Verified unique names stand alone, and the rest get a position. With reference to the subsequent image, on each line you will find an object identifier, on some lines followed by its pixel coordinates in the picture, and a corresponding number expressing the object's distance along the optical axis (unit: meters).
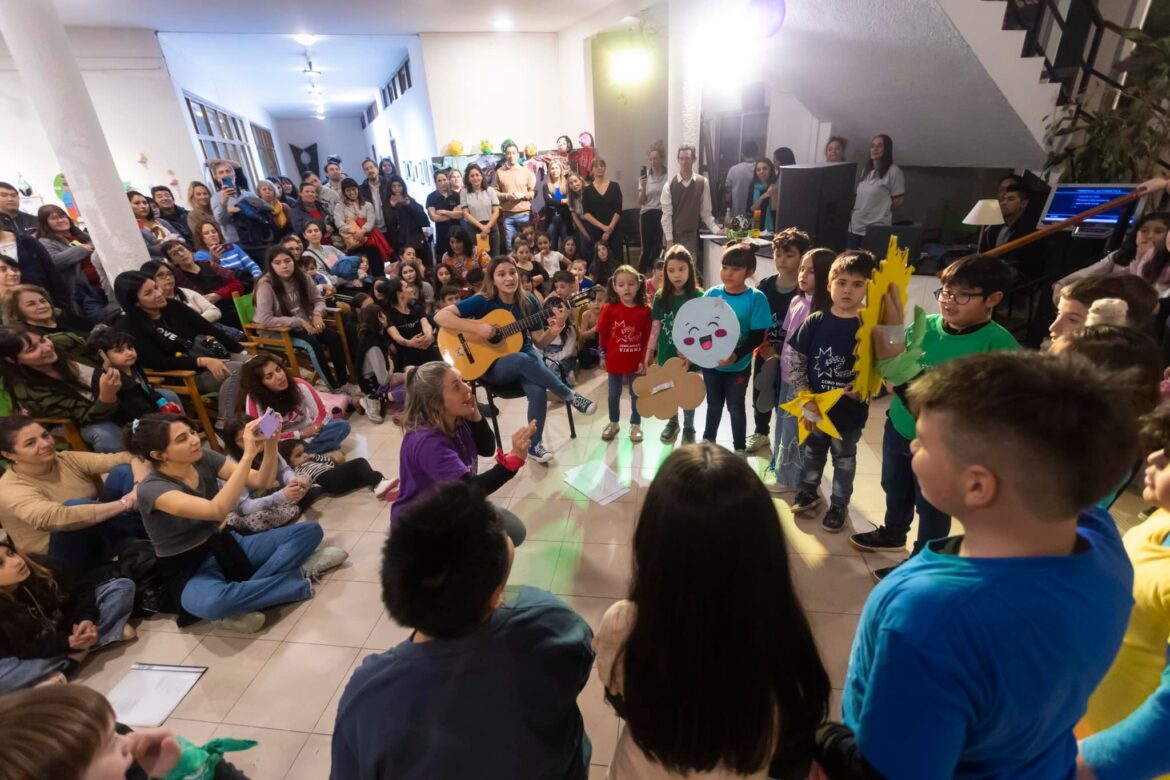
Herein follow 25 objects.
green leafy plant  4.33
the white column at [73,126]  3.77
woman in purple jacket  2.09
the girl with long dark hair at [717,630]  0.88
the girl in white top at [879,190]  5.36
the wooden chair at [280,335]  4.30
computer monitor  4.20
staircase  4.32
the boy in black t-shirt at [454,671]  0.95
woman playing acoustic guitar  3.48
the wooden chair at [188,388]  3.63
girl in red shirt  3.38
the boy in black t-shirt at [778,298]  3.09
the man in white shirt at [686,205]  6.09
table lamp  4.52
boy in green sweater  1.89
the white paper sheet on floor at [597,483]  3.22
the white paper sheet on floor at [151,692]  2.06
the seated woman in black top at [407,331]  4.54
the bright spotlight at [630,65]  8.01
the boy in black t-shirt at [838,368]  2.26
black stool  3.59
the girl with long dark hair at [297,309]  4.36
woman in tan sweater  2.34
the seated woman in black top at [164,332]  3.69
